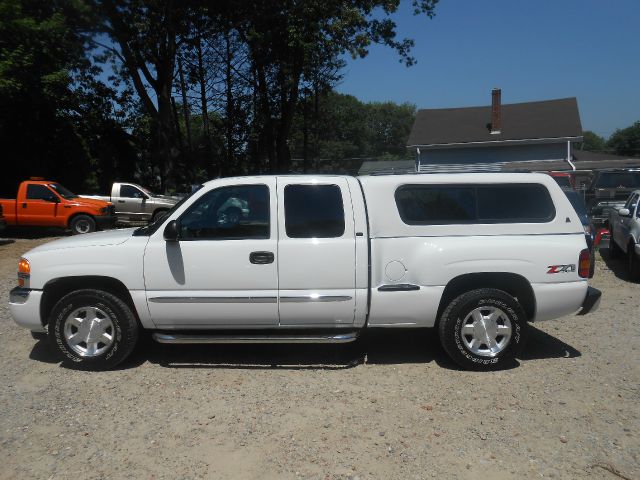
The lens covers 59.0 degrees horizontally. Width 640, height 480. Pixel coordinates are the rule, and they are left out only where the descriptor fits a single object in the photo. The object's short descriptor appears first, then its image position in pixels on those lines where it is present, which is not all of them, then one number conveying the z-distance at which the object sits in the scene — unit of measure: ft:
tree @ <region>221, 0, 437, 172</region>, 72.95
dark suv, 50.01
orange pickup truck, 54.19
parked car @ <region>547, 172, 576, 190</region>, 44.01
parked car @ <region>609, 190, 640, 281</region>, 31.71
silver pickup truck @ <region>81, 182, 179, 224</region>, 65.05
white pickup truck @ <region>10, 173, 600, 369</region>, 16.72
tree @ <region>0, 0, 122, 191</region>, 59.42
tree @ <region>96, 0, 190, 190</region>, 72.59
